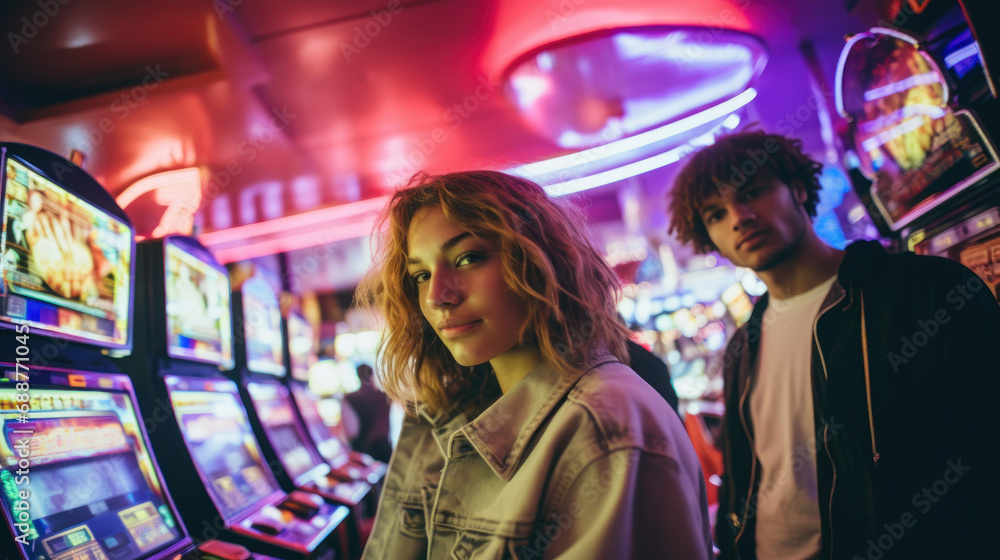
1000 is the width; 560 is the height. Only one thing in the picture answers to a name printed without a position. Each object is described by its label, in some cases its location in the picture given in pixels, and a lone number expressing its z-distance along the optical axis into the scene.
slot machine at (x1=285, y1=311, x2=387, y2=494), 3.46
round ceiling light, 3.38
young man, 1.29
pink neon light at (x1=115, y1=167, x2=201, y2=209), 4.01
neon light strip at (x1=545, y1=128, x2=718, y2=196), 5.43
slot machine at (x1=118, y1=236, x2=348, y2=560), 2.07
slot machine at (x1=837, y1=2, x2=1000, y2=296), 1.64
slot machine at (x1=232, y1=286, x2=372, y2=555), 2.85
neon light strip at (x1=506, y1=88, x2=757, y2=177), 4.46
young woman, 0.95
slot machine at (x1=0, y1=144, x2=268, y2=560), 1.40
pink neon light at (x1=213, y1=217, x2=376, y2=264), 6.22
